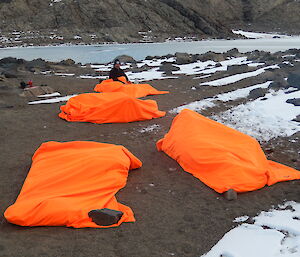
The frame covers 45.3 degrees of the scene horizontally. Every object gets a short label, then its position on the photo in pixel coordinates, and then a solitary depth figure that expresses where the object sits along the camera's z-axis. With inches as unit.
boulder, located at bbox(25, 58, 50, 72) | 665.6
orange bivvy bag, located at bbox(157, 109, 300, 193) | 164.2
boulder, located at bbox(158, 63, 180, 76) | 570.2
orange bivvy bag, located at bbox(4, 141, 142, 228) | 132.3
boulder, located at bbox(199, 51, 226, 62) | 706.8
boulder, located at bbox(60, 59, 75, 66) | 735.3
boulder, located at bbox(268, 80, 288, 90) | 351.3
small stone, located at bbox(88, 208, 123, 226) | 132.3
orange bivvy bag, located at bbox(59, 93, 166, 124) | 284.2
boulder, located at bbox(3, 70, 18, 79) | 526.3
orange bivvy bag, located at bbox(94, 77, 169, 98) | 371.9
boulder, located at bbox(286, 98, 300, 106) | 280.0
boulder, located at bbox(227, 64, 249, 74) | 508.7
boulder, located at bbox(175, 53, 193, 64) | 677.3
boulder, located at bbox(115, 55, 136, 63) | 777.2
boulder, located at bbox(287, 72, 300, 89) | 339.0
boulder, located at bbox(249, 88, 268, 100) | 344.2
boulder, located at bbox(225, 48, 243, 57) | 802.0
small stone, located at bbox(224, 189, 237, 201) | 154.0
